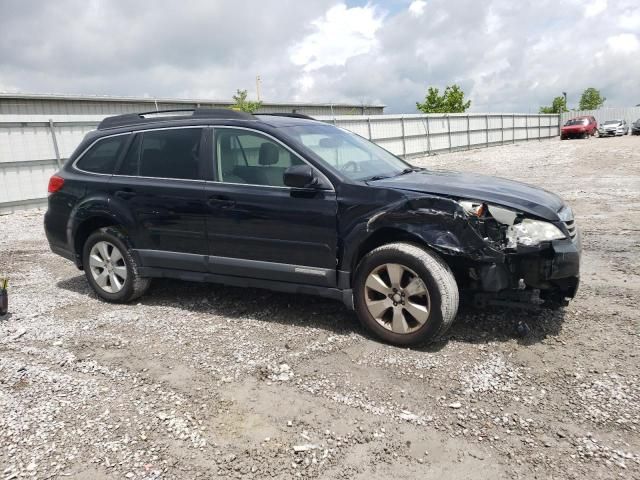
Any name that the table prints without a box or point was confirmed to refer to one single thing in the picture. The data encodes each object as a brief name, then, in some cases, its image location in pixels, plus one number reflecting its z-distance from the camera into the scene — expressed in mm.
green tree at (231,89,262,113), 24484
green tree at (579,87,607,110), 76125
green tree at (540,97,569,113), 66775
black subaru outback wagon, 3734
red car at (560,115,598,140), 36281
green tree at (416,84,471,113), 48062
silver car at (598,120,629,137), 38344
